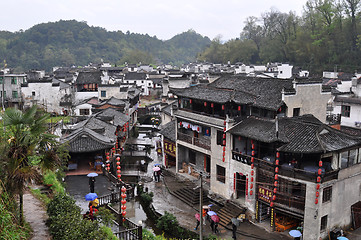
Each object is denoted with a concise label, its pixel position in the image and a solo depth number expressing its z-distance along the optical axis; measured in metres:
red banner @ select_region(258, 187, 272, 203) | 21.46
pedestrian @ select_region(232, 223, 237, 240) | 20.96
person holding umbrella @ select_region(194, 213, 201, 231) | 22.11
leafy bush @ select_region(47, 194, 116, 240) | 12.94
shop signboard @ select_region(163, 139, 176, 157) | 32.17
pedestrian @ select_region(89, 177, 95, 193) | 22.33
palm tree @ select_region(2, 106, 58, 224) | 12.87
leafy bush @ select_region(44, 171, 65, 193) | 20.57
